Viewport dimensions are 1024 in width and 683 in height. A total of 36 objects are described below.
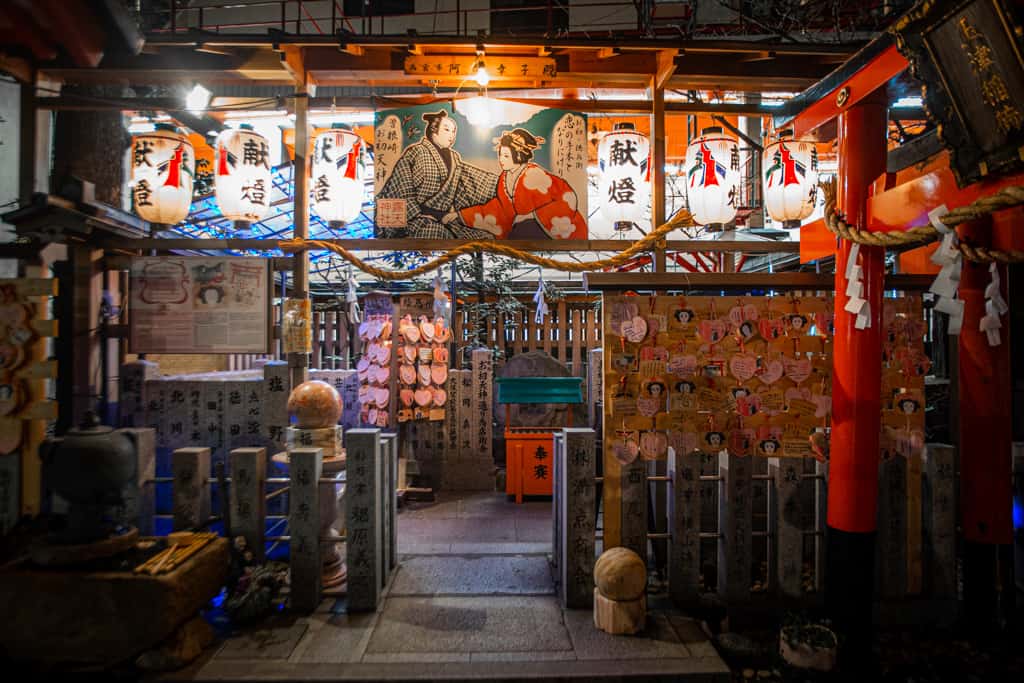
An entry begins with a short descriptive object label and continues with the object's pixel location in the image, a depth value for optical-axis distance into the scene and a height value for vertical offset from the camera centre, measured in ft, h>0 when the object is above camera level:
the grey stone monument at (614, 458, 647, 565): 16.79 -5.29
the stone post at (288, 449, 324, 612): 16.34 -6.04
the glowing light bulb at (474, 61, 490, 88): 19.60 +11.00
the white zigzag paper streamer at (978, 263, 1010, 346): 13.42 +1.22
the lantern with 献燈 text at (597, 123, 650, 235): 20.08 +7.31
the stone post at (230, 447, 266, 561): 16.74 -4.99
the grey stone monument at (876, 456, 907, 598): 16.51 -5.91
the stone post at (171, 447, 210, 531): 16.71 -4.67
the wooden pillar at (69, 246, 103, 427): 19.94 +0.92
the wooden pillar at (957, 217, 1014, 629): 15.52 -2.95
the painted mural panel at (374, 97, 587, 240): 20.30 +7.31
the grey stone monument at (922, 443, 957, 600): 16.47 -5.73
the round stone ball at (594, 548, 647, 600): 14.90 -6.86
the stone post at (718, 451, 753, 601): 16.48 -5.98
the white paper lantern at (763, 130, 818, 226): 20.39 +7.24
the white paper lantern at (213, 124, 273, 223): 19.67 +7.23
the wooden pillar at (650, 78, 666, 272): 20.06 +7.25
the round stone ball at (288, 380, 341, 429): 19.22 -2.12
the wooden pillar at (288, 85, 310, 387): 20.06 +6.69
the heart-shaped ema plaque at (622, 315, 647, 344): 16.94 +0.72
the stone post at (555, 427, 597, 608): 16.60 -5.68
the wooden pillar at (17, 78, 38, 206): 19.42 +8.34
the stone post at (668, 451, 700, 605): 16.76 -6.07
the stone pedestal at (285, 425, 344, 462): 19.30 -3.49
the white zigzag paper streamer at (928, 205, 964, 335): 12.17 +2.03
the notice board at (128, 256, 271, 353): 19.76 +1.83
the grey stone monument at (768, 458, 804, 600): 16.40 -5.99
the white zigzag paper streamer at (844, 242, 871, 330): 14.52 +1.79
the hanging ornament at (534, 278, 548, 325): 35.42 +3.77
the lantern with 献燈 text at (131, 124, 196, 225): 18.94 +6.93
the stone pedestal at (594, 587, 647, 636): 14.88 -8.00
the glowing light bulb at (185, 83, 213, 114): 21.12 +11.41
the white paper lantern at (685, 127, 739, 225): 19.75 +7.03
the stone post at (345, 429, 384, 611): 16.31 -5.58
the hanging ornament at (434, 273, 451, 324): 24.49 +2.72
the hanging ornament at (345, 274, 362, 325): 22.88 +2.36
